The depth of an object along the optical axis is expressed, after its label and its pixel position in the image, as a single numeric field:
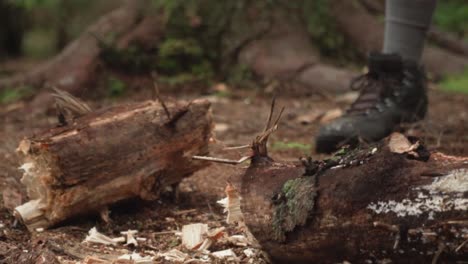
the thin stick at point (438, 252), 1.78
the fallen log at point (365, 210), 1.82
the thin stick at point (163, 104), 2.88
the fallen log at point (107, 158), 2.74
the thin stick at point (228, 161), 2.20
